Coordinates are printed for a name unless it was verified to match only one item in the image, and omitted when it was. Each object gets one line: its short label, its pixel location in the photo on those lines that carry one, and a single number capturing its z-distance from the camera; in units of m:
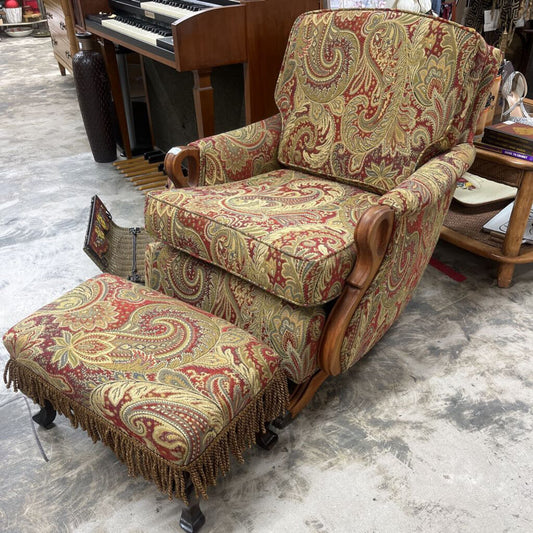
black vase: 2.72
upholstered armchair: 1.24
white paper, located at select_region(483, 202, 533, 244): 1.94
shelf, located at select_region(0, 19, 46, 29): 6.70
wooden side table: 1.71
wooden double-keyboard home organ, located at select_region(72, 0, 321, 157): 1.92
